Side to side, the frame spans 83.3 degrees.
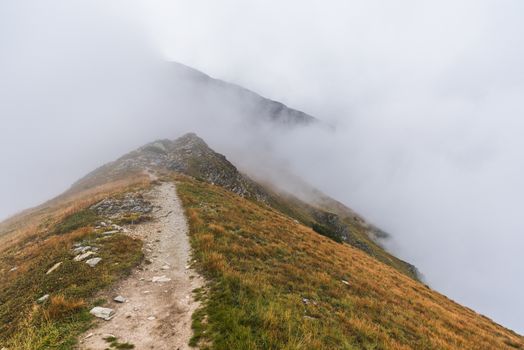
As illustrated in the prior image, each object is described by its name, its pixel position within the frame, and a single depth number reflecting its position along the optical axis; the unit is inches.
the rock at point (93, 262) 600.0
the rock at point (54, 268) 593.8
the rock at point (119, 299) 479.3
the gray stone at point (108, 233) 810.2
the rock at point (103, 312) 431.8
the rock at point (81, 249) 678.5
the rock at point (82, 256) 632.8
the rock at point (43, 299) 478.3
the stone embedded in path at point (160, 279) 565.9
